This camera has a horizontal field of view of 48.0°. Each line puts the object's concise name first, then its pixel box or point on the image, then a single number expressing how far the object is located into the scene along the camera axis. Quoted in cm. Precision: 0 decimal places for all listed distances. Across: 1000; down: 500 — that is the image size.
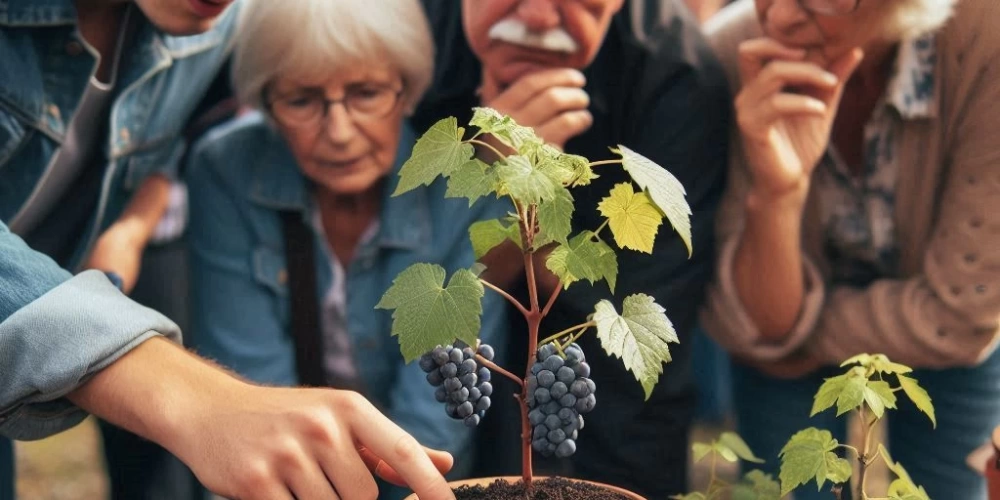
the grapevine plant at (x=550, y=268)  92
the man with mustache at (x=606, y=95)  175
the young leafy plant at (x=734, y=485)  121
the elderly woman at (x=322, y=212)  178
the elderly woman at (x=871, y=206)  168
